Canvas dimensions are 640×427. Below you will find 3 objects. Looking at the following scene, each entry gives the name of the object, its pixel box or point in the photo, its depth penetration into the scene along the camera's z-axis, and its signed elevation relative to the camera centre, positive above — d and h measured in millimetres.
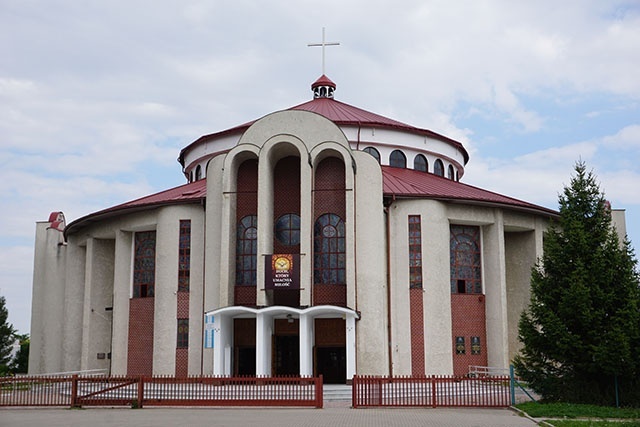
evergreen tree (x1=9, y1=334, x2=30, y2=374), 56125 -2006
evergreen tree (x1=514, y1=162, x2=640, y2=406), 20703 +544
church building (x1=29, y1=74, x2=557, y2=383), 29016 +2651
